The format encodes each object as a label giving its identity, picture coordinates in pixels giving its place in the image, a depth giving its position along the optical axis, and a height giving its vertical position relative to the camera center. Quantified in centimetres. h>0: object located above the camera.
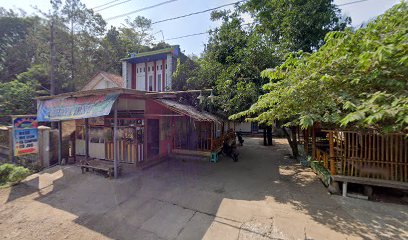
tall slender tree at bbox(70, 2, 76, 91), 2033 +719
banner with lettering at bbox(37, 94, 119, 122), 612 +41
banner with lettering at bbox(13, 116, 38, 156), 694 -74
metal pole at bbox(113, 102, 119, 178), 641 -126
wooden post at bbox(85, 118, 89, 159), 788 -100
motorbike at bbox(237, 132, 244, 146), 1497 -184
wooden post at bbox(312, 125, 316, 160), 791 -120
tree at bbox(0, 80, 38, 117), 1261 +137
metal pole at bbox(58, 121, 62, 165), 823 -123
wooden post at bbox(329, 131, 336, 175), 556 -121
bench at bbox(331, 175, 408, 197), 490 -185
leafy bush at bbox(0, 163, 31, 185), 641 -214
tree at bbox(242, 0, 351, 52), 898 +518
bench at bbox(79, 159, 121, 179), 665 -199
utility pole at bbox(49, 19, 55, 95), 1173 +452
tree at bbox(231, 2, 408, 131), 293 +93
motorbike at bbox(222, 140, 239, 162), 1051 -186
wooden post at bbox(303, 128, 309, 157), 962 -117
